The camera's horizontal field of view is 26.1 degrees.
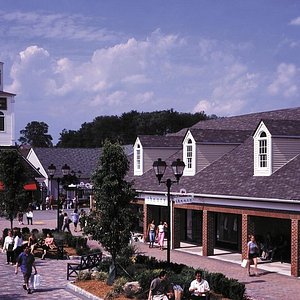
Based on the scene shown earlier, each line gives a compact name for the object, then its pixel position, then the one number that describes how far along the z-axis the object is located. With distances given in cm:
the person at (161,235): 3191
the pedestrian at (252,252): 2361
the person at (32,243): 2655
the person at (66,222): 3825
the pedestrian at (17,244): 2664
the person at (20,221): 4601
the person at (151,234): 3265
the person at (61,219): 3981
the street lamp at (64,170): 3506
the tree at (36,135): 17838
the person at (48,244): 2901
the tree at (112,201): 2075
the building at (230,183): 2530
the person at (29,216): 4623
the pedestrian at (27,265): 2081
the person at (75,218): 4254
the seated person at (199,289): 1638
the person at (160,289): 1611
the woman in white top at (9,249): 2738
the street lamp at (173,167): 2186
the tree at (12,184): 3428
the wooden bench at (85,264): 2333
